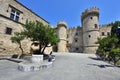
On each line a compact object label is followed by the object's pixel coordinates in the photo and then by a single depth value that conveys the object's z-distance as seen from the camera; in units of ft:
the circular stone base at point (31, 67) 14.95
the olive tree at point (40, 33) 26.54
